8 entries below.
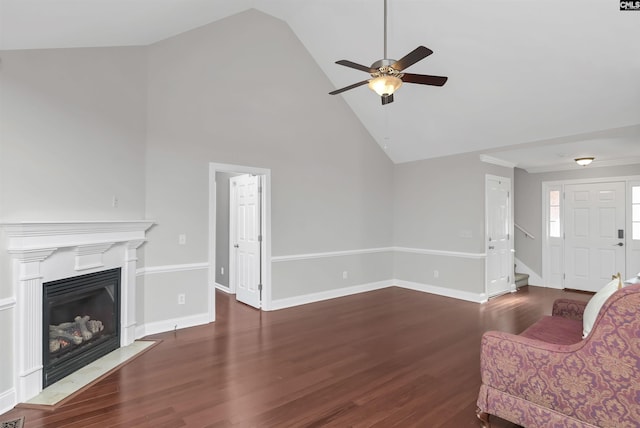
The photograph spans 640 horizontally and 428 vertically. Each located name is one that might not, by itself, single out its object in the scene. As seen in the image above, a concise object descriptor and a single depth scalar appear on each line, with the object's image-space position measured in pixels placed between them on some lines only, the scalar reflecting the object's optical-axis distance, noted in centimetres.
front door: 588
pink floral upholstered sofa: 167
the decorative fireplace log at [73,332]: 289
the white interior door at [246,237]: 508
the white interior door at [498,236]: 576
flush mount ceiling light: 531
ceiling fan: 274
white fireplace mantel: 250
